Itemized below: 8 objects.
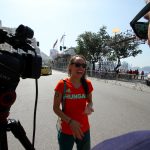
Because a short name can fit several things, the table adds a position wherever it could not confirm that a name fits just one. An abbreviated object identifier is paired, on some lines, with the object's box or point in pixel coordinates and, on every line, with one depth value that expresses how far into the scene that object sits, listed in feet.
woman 5.39
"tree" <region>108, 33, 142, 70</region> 70.41
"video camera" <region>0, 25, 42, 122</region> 2.56
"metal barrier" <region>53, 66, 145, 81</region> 44.03
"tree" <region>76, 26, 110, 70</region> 83.67
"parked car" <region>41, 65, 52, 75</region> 69.37
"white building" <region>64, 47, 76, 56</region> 163.12
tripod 2.61
